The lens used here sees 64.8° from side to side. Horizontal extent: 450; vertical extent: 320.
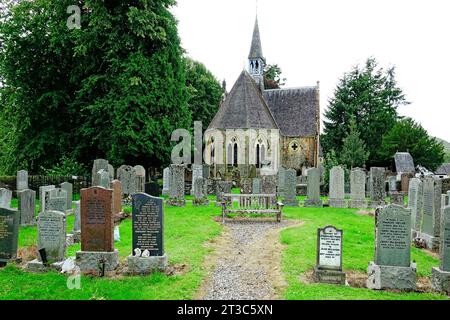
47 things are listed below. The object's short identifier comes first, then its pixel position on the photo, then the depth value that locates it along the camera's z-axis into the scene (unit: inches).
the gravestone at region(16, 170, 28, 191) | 728.3
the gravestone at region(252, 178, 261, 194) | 711.0
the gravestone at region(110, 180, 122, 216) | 538.0
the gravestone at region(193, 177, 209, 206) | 715.4
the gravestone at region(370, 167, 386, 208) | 725.9
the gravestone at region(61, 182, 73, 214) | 561.0
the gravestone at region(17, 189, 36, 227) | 491.4
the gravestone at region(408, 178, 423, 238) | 463.8
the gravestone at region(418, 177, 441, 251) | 407.5
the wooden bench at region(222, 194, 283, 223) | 556.7
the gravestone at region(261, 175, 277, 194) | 678.5
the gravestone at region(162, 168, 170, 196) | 903.8
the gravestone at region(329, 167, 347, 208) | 712.4
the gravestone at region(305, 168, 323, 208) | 698.8
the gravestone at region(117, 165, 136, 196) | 729.0
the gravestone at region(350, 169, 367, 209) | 709.9
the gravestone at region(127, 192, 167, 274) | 305.3
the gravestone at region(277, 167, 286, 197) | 882.8
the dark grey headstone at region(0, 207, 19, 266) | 322.0
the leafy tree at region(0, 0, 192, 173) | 883.4
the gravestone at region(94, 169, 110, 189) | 612.7
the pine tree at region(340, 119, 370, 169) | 1320.1
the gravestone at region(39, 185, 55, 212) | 533.1
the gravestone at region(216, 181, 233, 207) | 717.3
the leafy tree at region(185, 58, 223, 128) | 1567.4
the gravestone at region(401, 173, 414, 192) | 960.9
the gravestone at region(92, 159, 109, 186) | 724.0
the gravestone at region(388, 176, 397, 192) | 939.6
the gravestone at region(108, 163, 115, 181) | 750.4
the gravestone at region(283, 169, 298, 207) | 710.3
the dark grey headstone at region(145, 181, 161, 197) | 642.2
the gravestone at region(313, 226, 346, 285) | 280.1
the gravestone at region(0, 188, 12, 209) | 499.2
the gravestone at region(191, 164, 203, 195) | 935.7
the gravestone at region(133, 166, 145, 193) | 740.0
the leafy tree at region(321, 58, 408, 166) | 1667.1
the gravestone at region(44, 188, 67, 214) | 428.8
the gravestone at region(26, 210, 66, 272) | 319.0
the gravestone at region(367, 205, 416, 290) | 273.9
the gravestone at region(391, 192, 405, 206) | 677.3
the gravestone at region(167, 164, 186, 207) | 705.6
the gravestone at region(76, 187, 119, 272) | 307.7
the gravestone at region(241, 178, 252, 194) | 710.5
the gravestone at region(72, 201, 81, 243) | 418.0
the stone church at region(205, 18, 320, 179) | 1250.1
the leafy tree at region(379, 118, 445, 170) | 1350.9
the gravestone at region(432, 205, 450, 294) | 267.9
